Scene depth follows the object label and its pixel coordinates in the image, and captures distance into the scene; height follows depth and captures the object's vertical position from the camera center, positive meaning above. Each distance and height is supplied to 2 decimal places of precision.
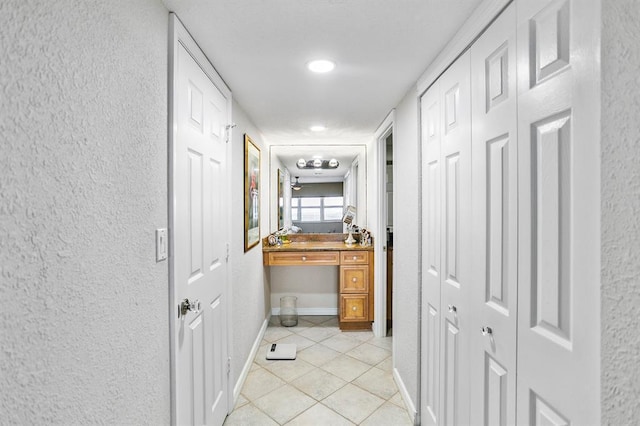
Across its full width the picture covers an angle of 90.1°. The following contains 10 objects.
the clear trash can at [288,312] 3.73 -1.19
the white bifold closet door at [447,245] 1.41 -0.18
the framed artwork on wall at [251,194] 2.67 +0.15
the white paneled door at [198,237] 1.36 -0.13
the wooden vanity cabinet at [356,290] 3.59 -0.90
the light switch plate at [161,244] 1.21 -0.13
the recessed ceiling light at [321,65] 1.73 +0.80
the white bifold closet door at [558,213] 0.75 -0.01
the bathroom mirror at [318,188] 4.18 +0.30
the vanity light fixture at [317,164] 4.35 +0.64
